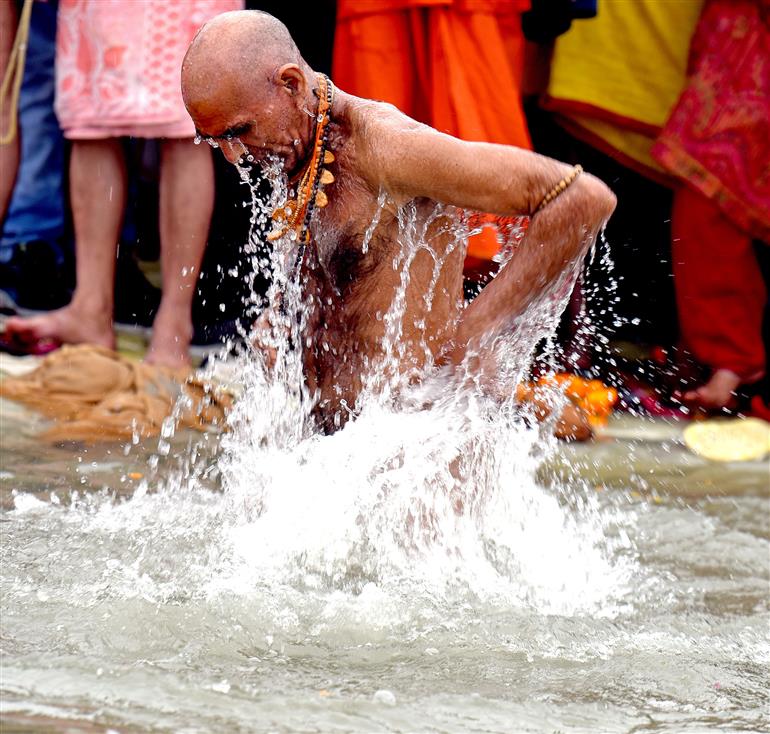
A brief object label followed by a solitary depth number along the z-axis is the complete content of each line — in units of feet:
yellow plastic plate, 29.66
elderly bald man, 17.31
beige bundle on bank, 27.48
